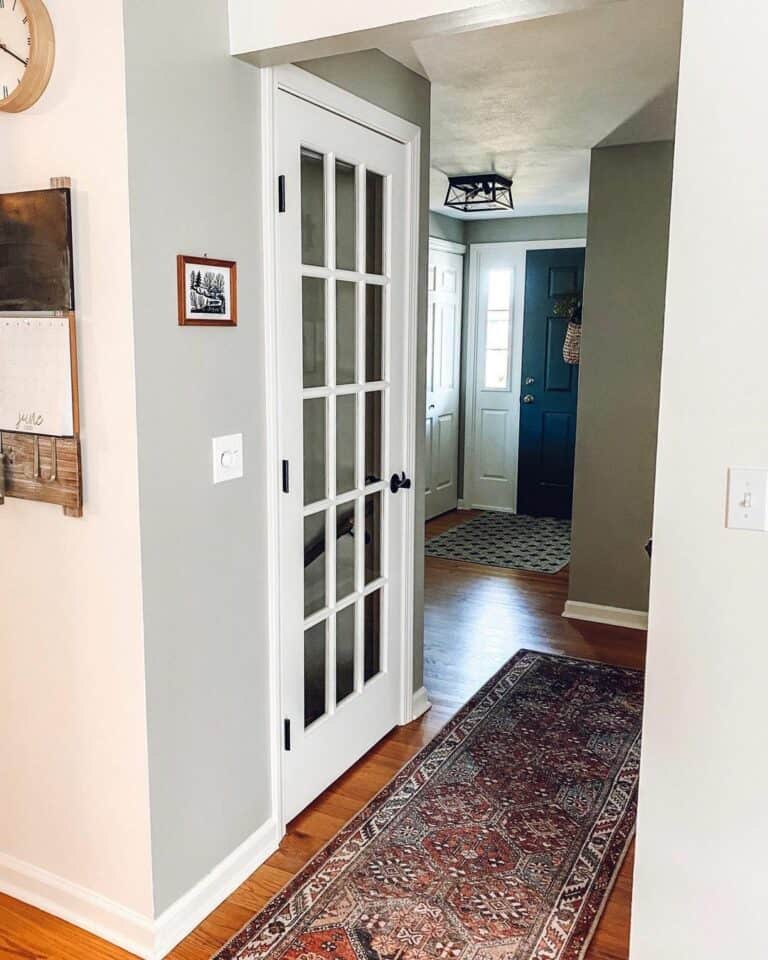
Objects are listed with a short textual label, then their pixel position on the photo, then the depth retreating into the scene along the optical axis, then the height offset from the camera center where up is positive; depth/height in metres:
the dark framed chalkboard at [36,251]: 1.84 +0.20
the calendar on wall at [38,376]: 1.88 -0.07
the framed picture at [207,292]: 1.91 +0.13
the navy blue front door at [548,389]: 6.54 -0.30
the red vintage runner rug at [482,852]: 2.04 -1.39
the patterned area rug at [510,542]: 5.57 -1.35
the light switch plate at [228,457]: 2.07 -0.27
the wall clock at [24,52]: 1.80 +0.62
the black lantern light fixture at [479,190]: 4.82 +0.93
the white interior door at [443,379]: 6.53 -0.24
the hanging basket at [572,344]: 6.04 +0.05
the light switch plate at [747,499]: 1.50 -0.26
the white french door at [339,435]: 2.37 -0.27
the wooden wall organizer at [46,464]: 1.90 -0.27
